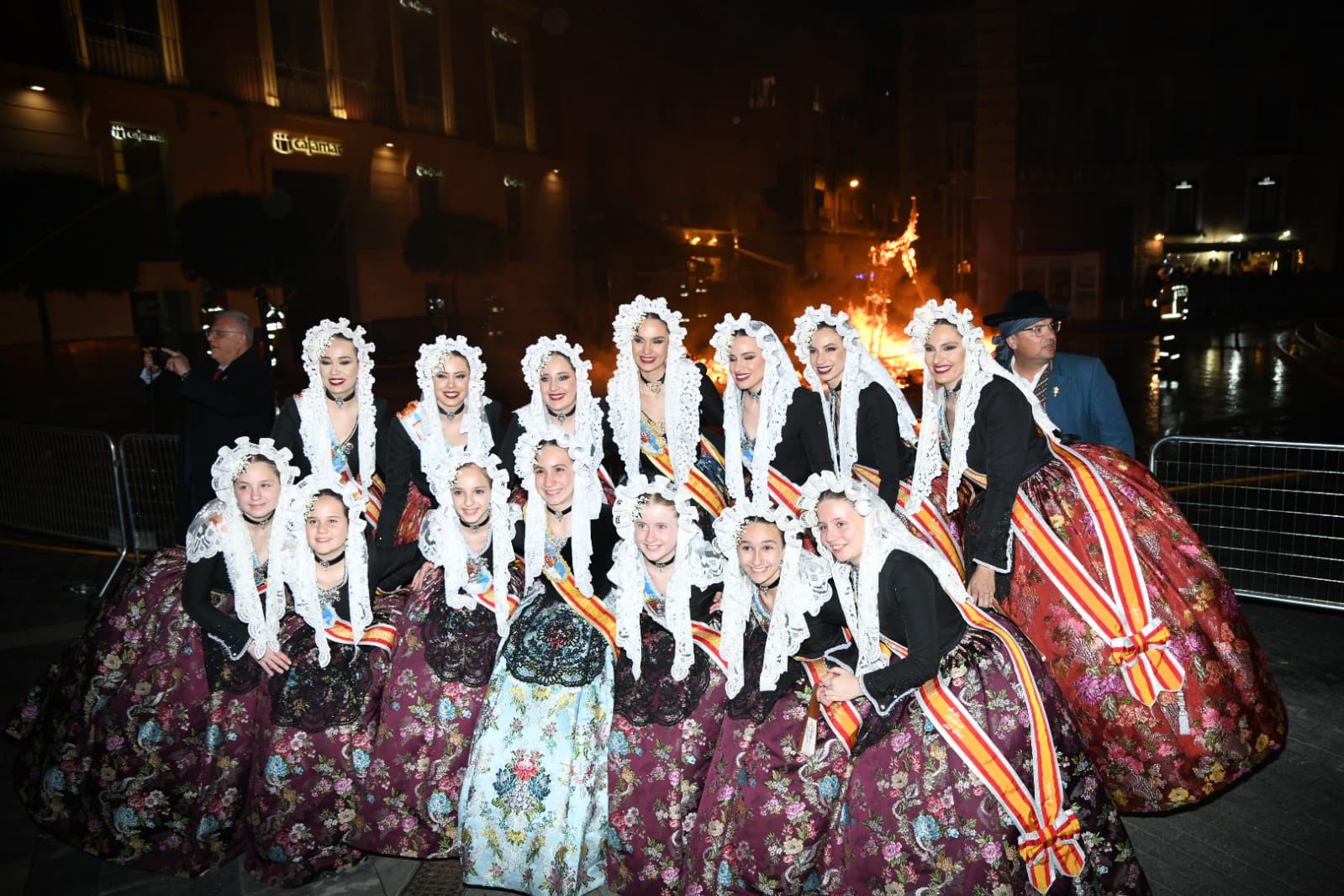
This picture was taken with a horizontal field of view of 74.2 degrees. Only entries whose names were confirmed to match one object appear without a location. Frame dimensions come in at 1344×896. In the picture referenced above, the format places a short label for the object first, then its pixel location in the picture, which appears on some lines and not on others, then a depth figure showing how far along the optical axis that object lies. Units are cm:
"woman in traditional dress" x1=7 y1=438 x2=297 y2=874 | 371
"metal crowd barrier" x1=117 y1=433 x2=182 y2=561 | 703
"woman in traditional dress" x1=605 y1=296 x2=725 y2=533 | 465
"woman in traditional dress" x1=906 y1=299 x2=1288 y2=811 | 360
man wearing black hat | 445
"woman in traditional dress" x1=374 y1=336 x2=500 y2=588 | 459
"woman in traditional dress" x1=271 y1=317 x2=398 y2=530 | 468
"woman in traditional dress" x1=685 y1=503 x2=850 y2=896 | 315
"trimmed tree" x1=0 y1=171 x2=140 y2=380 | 1352
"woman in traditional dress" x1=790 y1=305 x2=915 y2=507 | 431
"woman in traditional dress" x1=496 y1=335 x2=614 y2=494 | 465
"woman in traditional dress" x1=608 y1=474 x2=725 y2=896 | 333
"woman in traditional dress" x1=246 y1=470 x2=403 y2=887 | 357
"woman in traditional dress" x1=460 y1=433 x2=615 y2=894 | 335
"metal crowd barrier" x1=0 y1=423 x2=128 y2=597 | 779
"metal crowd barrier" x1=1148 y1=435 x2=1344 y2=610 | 601
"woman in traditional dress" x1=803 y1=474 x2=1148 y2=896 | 292
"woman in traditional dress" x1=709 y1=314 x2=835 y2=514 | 445
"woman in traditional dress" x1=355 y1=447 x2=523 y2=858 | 355
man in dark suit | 536
